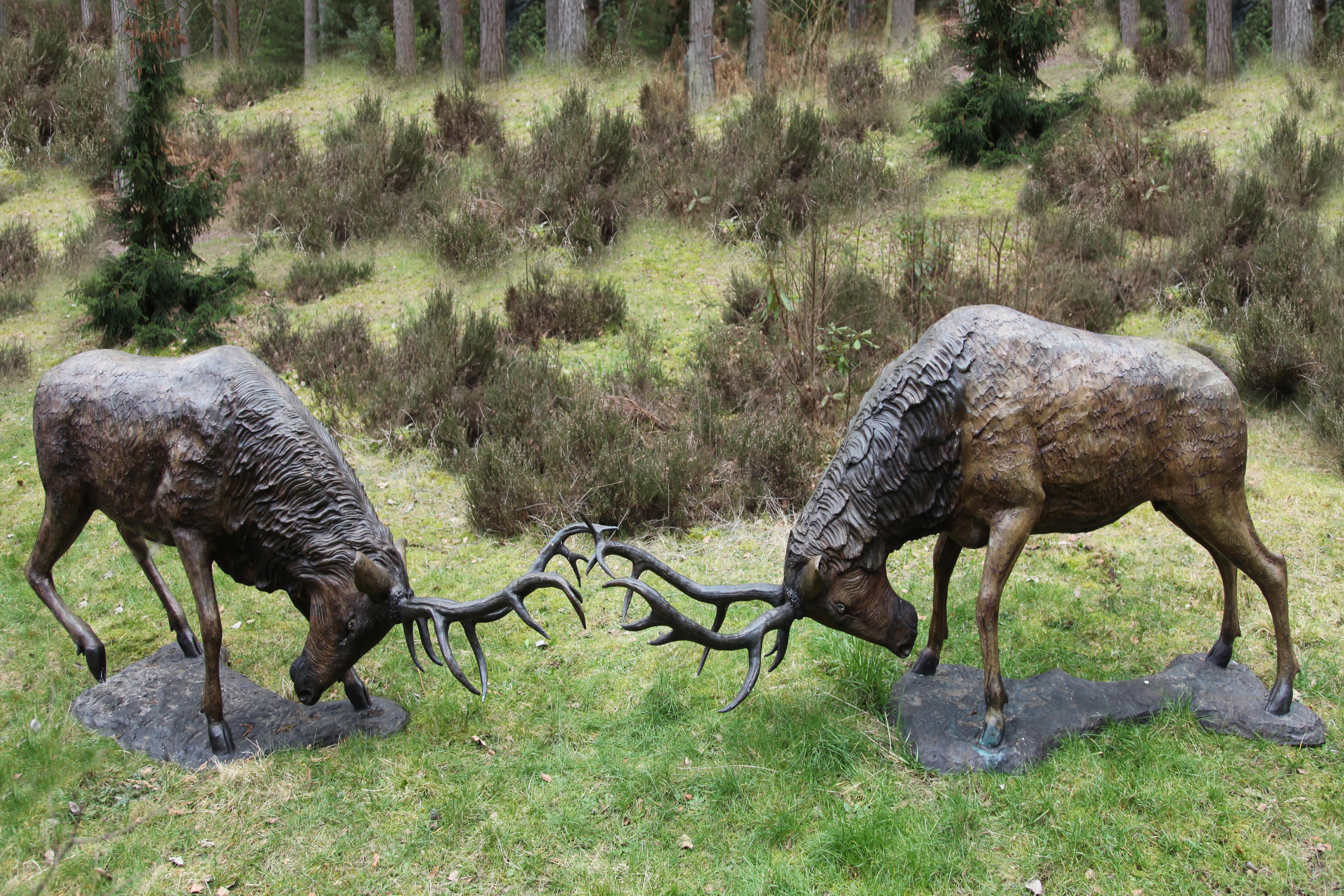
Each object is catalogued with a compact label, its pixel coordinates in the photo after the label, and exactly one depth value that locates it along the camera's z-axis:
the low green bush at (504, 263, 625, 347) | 9.76
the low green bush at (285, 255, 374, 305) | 10.73
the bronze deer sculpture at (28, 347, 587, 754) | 4.36
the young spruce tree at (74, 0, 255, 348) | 9.32
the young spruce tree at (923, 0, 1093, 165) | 11.18
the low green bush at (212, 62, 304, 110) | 15.34
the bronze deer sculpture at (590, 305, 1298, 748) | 4.08
